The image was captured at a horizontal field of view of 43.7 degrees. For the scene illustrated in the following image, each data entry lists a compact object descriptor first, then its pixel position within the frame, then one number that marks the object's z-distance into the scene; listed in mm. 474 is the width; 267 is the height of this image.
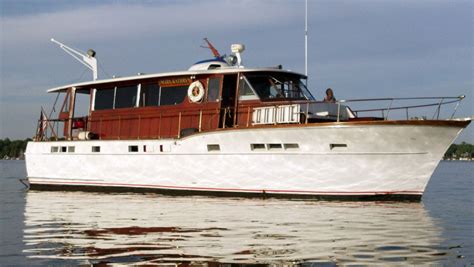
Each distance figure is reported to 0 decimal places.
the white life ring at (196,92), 18781
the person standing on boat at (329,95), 18344
